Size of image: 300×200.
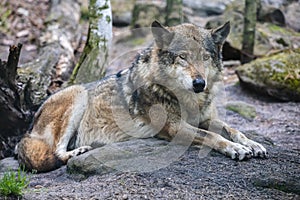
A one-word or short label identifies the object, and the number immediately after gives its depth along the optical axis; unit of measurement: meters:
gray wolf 10.35
